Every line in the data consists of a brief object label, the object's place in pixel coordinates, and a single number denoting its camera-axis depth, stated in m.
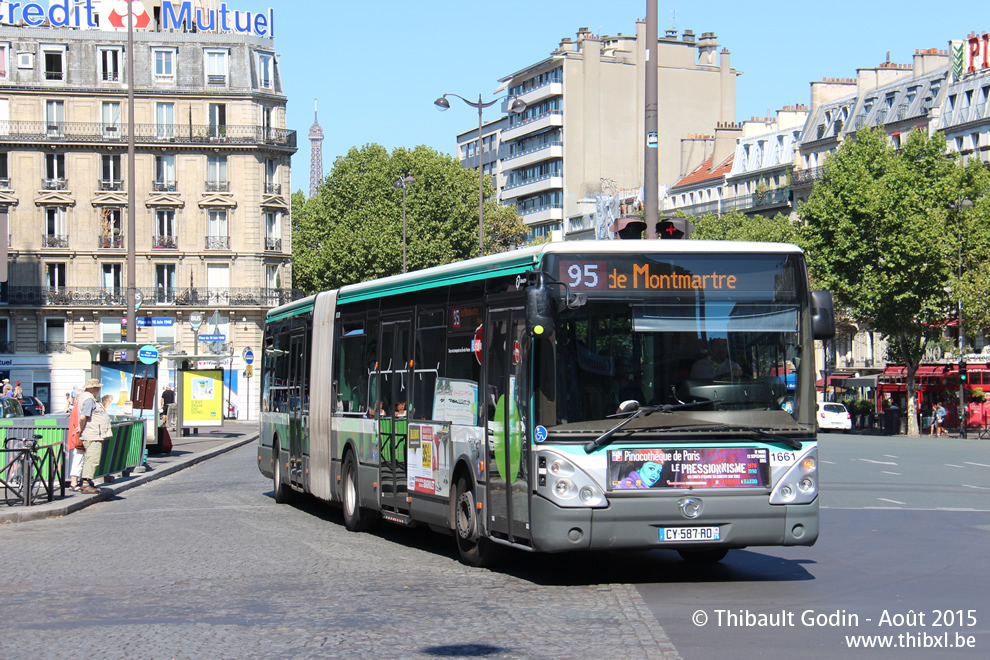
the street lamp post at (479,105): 45.11
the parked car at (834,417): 65.81
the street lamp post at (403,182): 74.46
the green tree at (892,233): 59.22
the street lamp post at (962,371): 55.81
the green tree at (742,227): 81.88
